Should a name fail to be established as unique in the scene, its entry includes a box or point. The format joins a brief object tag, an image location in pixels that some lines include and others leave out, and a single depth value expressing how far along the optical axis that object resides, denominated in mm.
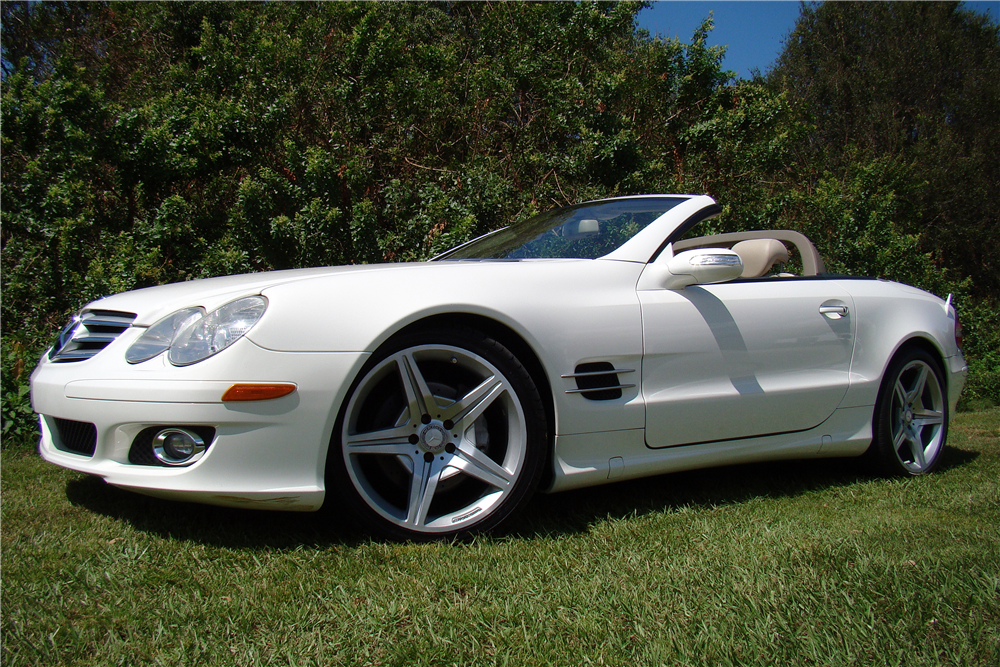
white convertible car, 2336
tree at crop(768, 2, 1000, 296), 19859
